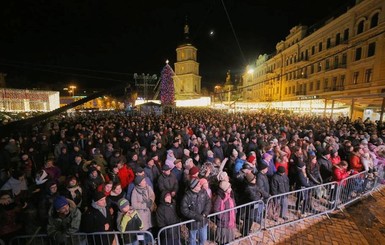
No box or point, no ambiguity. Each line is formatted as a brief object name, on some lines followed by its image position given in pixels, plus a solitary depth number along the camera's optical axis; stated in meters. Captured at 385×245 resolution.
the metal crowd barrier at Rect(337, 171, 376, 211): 5.98
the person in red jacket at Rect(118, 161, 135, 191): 5.67
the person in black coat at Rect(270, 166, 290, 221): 5.23
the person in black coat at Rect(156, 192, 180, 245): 4.02
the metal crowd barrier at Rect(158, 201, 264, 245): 4.16
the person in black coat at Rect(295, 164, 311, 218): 5.70
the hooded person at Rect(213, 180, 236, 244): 4.31
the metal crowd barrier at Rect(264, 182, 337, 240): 5.30
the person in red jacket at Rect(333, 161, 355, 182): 5.79
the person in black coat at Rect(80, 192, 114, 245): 3.61
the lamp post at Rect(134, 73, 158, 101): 31.66
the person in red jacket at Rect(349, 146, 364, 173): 6.66
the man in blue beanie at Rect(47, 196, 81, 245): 3.40
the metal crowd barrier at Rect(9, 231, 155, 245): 3.50
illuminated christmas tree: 34.28
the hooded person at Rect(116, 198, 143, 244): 3.74
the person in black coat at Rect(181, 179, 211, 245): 3.98
